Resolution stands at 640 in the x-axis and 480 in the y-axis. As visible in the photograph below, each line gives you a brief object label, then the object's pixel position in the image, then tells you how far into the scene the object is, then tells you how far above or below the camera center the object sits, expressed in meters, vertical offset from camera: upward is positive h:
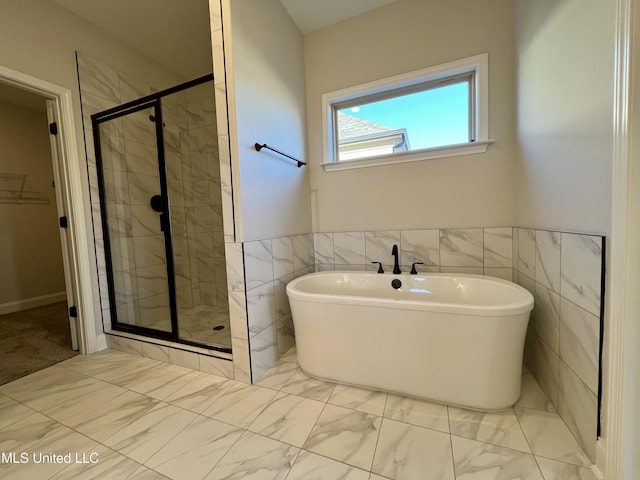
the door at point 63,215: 1.93 +0.15
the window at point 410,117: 1.92 +0.87
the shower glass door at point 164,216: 2.06 +0.15
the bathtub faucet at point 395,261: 1.98 -0.33
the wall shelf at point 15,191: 3.14 +0.58
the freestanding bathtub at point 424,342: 1.22 -0.66
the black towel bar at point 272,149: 1.65 +0.53
